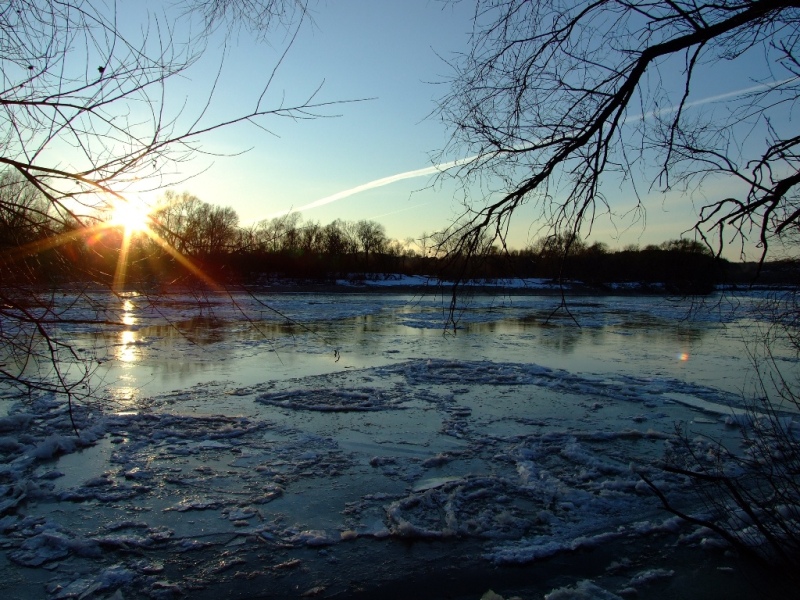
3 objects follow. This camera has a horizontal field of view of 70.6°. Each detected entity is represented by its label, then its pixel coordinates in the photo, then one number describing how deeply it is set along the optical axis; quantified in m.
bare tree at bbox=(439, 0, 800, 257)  2.55
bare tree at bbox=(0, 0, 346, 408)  2.26
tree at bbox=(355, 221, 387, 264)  76.75
